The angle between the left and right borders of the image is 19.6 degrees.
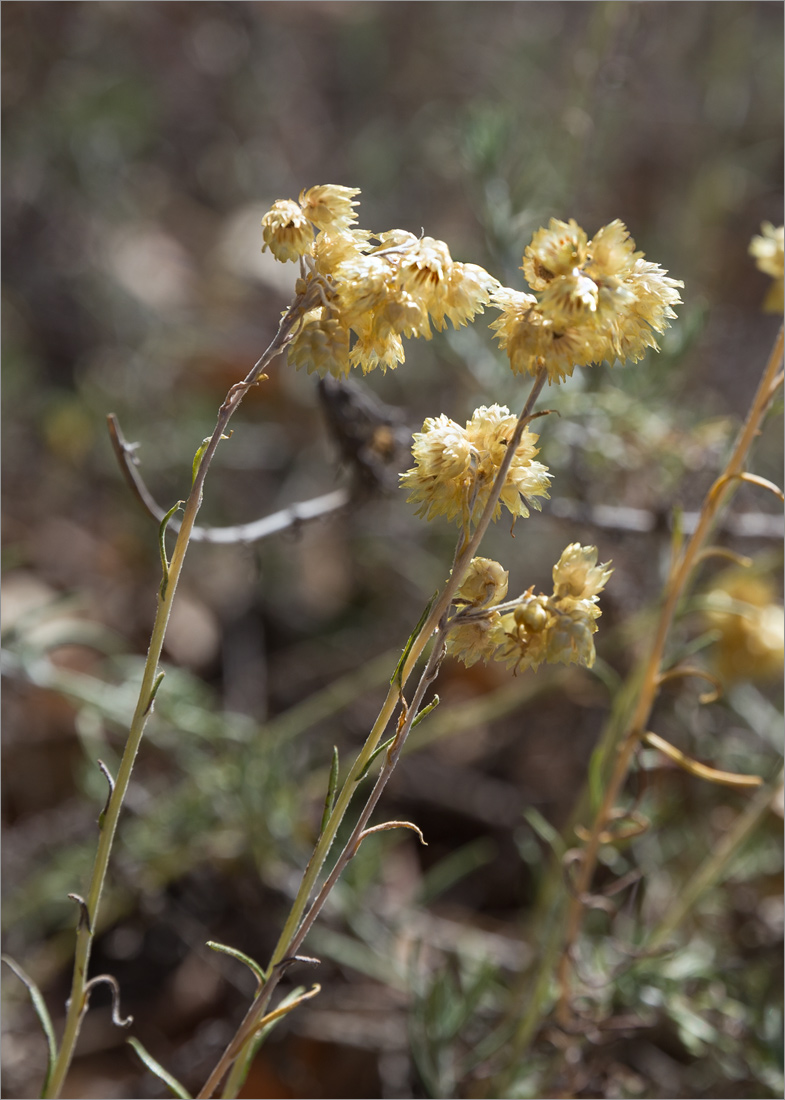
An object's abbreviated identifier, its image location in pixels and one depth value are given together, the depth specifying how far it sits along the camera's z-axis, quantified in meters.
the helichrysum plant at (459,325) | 0.28
